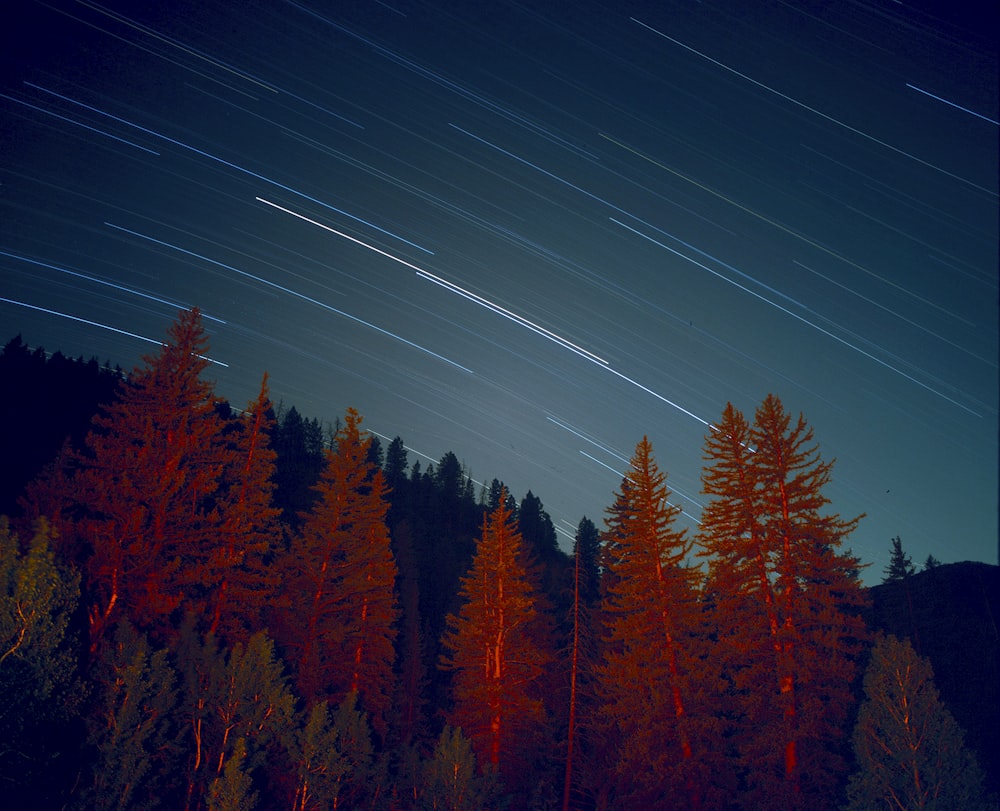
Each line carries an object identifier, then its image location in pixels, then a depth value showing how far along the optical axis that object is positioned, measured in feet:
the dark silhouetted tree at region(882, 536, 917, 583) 129.18
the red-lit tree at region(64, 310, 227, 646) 54.60
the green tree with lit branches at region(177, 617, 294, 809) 50.98
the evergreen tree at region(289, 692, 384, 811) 52.03
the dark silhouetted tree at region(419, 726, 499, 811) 54.80
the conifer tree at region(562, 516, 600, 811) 79.25
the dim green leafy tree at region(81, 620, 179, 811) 43.24
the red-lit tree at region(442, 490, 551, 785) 77.30
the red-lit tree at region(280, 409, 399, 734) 75.31
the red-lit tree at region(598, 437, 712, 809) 64.54
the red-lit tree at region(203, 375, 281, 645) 64.18
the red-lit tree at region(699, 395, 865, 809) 59.16
